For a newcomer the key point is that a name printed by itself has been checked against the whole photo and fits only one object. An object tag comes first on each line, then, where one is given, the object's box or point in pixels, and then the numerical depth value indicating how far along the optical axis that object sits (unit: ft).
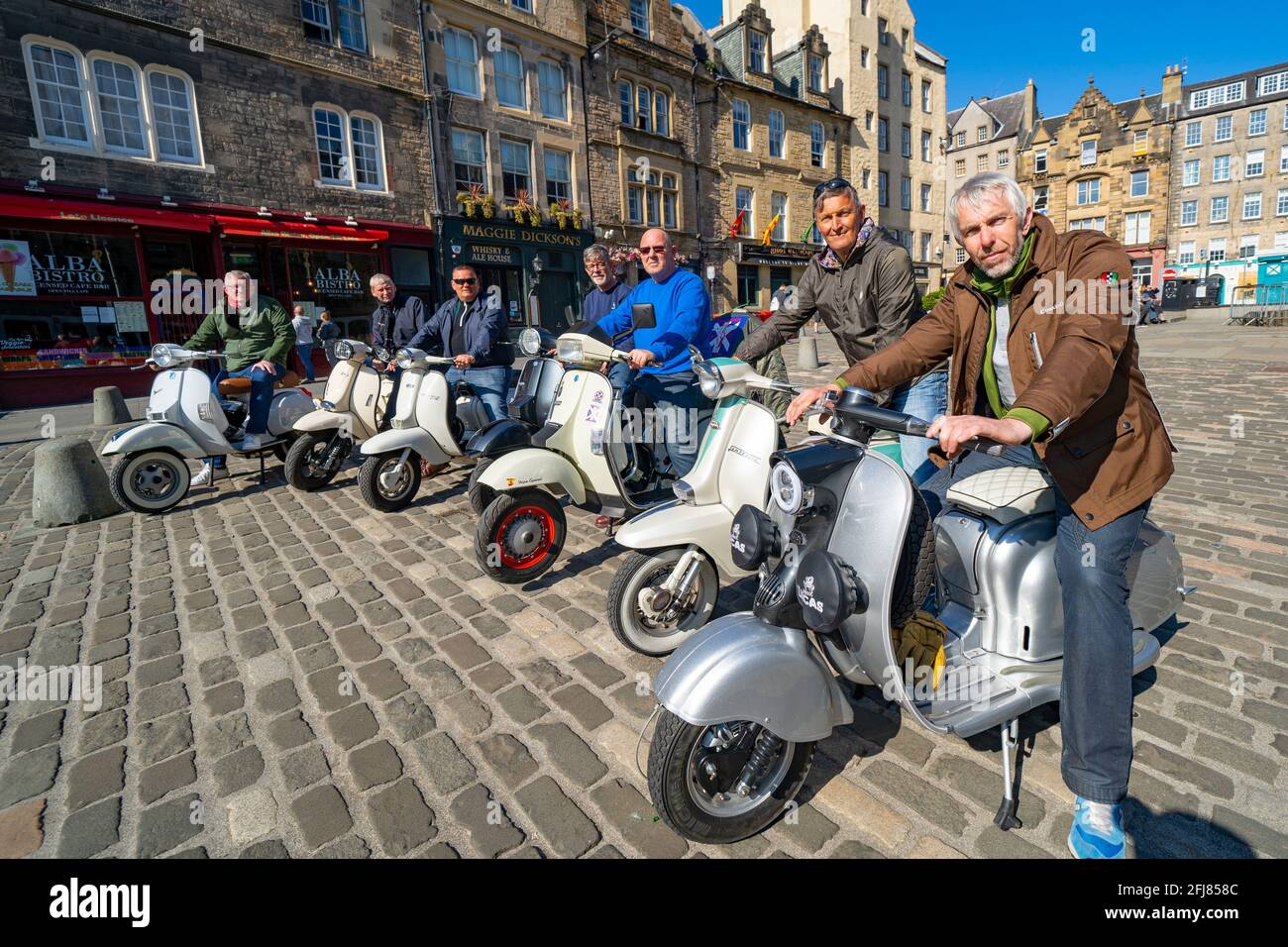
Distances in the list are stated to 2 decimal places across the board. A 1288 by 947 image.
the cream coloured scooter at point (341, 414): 20.52
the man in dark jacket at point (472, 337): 19.85
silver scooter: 6.12
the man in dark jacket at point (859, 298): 11.23
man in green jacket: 20.81
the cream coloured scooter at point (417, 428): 18.03
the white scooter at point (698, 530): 10.18
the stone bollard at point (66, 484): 17.85
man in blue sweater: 14.94
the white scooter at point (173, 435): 18.34
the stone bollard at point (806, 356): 48.78
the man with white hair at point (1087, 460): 6.04
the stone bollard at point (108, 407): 33.06
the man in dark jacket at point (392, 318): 23.67
